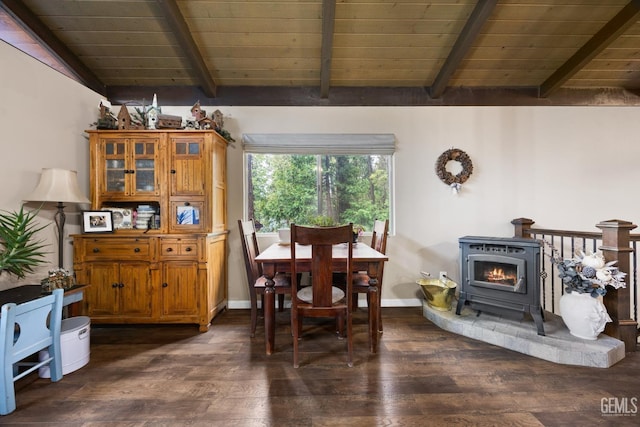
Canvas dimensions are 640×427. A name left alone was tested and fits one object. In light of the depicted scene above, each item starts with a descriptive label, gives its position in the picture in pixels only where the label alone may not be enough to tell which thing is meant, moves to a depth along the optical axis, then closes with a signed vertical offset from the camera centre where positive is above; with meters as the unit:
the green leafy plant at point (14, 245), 1.90 -0.22
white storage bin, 1.87 -0.96
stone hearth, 1.95 -1.05
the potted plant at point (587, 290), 2.03 -0.64
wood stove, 2.24 -0.61
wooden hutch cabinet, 2.51 -0.19
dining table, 2.03 -0.45
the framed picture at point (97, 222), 2.51 -0.07
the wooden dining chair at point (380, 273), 2.18 -0.59
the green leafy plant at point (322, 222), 2.64 -0.10
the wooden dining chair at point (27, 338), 1.50 -0.77
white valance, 3.17 +0.85
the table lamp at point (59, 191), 2.18 +0.20
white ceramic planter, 2.04 -0.83
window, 3.34 +0.32
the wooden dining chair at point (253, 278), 2.30 -0.61
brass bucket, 2.76 -0.87
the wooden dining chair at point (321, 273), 1.83 -0.45
